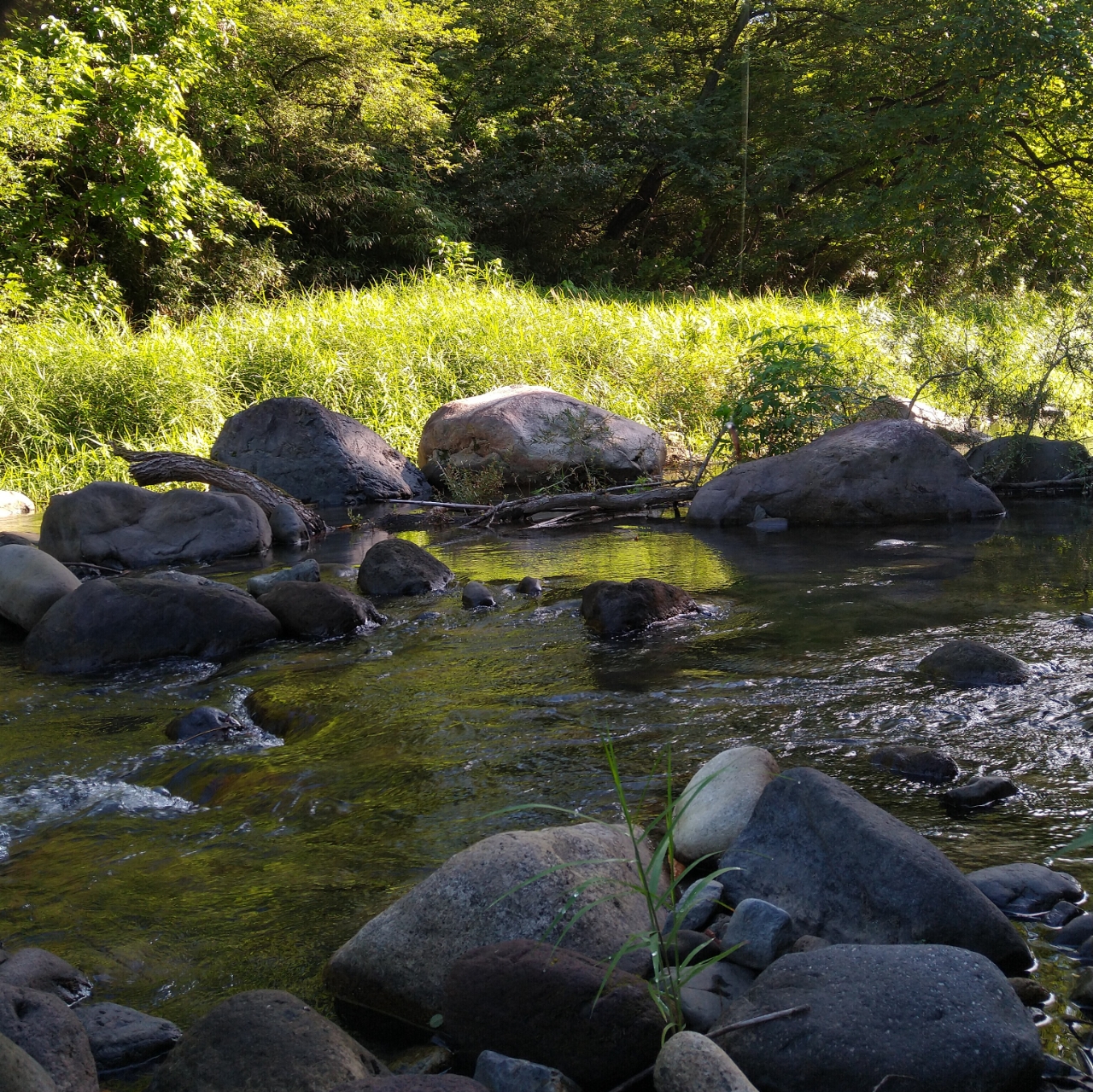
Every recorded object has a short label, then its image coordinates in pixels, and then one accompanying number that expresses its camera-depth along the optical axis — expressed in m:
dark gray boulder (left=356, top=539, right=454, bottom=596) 6.29
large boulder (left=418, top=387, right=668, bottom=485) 9.84
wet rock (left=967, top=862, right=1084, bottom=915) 2.34
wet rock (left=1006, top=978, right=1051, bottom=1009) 2.01
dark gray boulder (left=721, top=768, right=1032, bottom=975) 2.16
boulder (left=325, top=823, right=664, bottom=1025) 2.19
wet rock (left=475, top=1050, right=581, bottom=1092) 1.82
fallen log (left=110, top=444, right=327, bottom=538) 8.44
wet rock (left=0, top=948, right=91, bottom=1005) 2.14
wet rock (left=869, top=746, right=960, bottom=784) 3.12
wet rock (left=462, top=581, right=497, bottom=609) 5.78
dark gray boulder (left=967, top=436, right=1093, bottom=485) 8.98
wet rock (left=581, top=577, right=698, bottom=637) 5.07
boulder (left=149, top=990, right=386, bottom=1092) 1.81
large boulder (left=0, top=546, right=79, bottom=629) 5.62
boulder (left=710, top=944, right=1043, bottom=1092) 1.77
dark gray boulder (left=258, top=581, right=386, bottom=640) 5.40
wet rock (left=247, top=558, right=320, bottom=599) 6.13
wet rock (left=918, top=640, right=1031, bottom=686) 3.92
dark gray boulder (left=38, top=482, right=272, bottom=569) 7.26
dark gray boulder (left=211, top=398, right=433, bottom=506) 10.09
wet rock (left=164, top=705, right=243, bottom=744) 3.86
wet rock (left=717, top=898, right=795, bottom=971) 2.18
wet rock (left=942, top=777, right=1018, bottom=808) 2.92
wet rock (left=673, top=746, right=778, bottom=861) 2.71
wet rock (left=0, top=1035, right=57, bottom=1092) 1.59
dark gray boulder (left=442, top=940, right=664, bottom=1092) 1.88
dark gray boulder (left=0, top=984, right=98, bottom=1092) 1.83
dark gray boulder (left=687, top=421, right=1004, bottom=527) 8.02
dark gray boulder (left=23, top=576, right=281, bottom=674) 5.00
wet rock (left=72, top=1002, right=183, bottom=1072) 2.00
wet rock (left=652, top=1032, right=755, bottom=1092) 1.71
